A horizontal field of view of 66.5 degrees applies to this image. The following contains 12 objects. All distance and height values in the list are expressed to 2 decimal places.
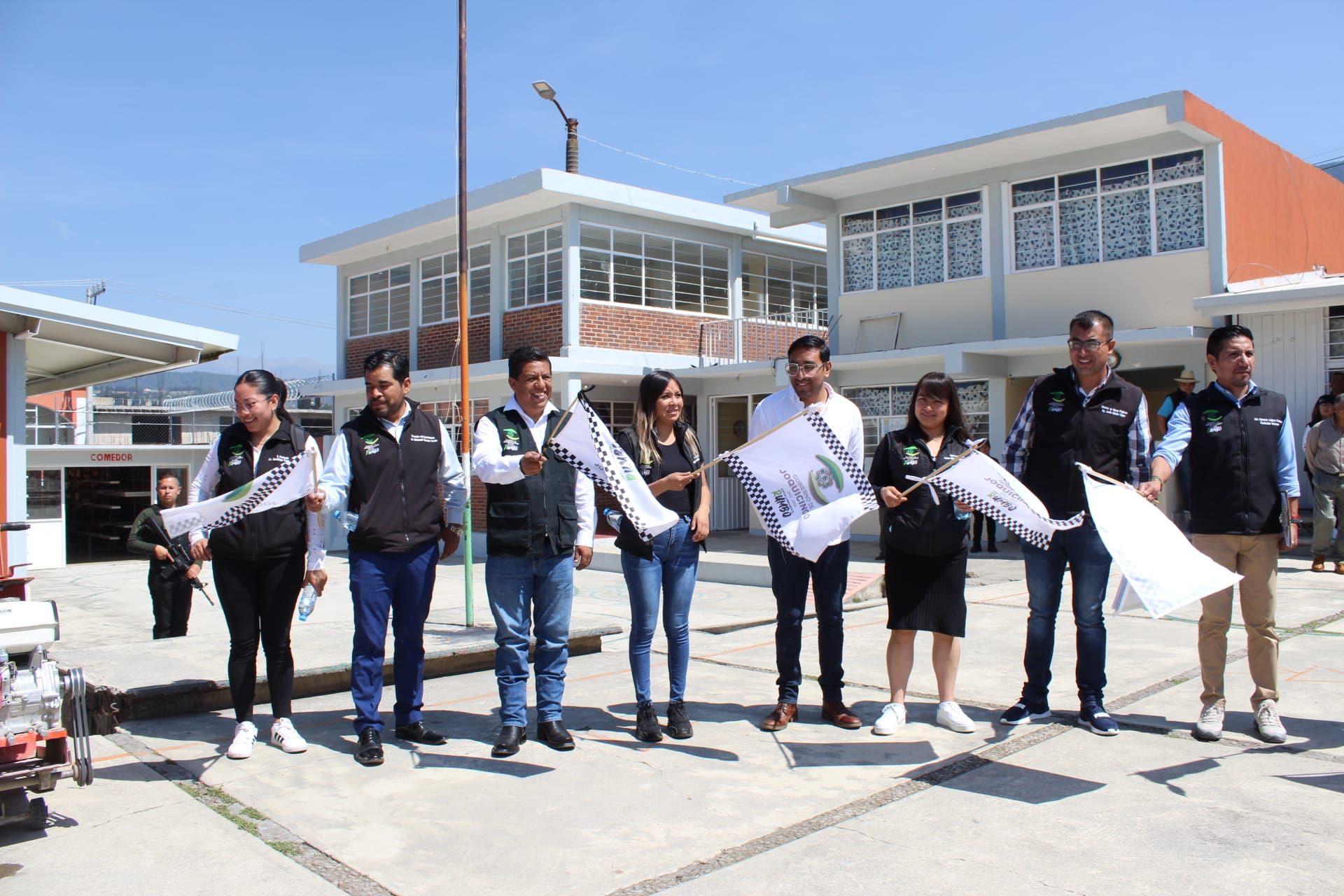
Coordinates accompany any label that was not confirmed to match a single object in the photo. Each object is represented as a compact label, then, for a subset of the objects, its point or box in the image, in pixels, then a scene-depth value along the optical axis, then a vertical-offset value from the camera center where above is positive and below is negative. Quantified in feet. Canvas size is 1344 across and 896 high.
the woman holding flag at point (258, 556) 15.30 -1.12
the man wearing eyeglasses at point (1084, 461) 15.62 +0.06
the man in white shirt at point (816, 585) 16.39 -1.81
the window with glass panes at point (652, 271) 59.31 +12.42
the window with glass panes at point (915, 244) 53.01 +12.28
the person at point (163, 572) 24.30 -2.09
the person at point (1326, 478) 35.83 -0.46
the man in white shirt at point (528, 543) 15.15 -0.97
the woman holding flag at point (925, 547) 15.89 -1.19
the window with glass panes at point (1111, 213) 45.91 +12.00
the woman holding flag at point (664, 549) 15.78 -1.14
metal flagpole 27.81 +6.51
